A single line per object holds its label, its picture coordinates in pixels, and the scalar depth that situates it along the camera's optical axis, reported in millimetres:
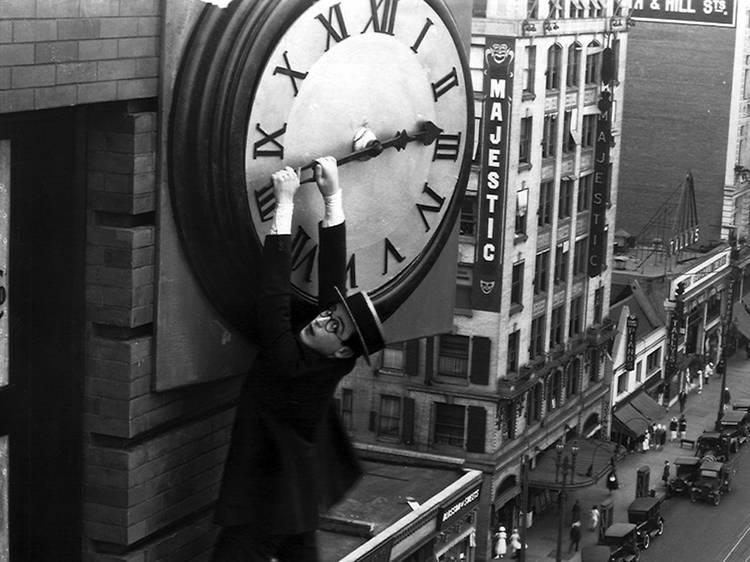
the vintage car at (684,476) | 56844
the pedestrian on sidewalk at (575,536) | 50656
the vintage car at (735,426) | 64375
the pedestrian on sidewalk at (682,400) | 69812
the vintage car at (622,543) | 47562
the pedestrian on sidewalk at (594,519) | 52781
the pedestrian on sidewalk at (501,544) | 49031
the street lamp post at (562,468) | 46188
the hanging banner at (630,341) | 63219
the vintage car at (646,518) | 50281
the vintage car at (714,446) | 61719
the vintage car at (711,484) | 55875
